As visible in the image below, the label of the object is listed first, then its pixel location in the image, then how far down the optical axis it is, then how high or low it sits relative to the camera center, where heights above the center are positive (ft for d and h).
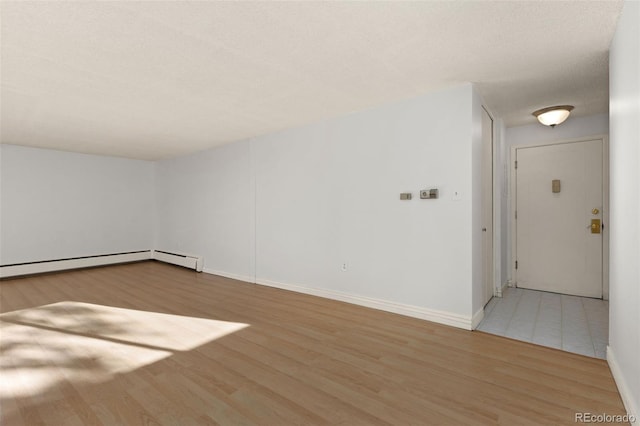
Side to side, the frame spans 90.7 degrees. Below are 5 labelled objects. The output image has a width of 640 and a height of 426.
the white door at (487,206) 12.81 +0.04
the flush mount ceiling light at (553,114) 12.59 +3.75
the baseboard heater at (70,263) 19.33 -3.55
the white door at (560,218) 14.08 -0.54
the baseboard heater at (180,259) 21.11 -3.49
